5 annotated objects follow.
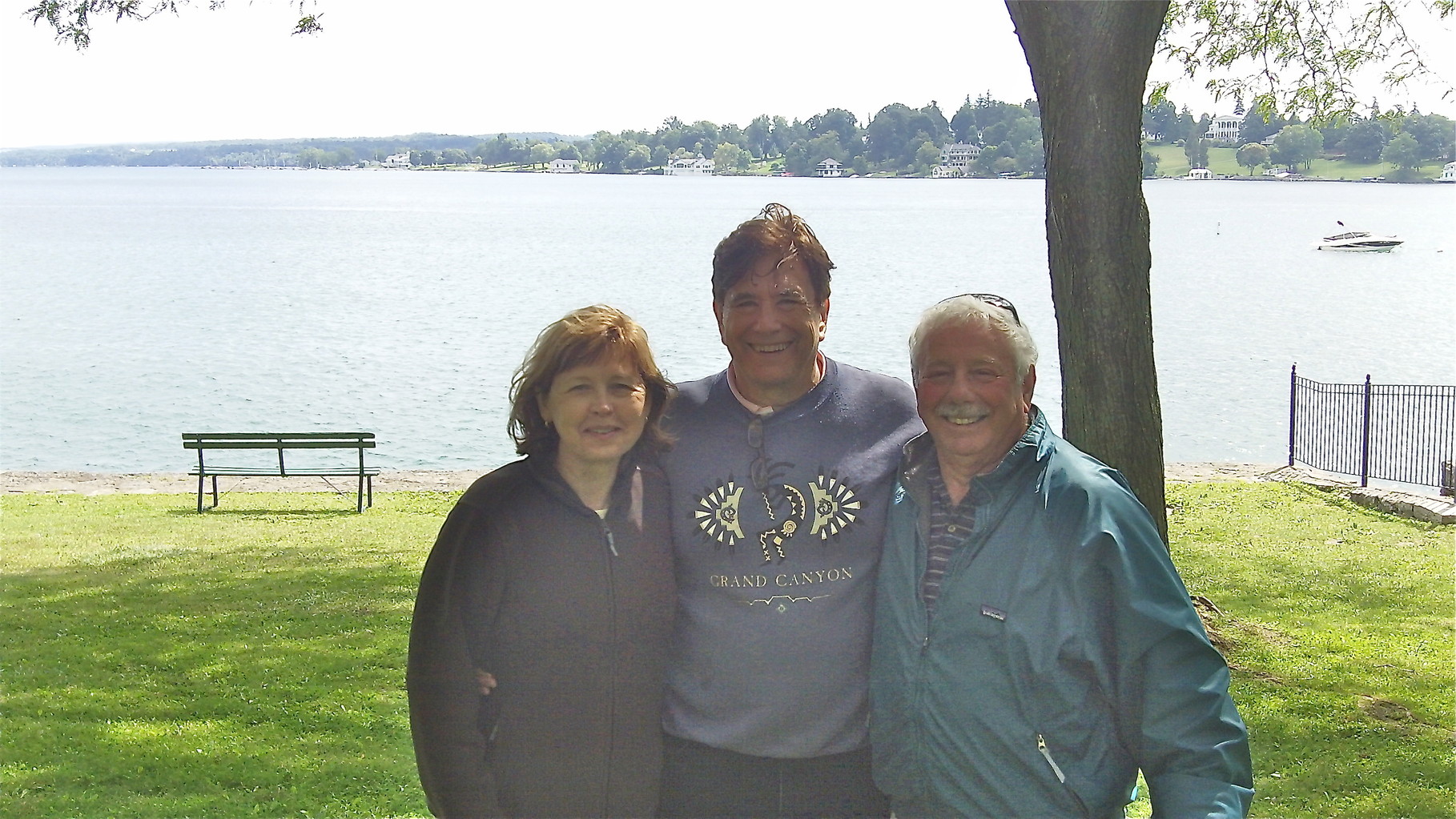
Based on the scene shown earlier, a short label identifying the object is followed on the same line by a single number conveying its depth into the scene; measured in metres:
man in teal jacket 2.53
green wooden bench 15.41
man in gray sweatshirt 2.89
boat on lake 78.12
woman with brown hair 2.84
